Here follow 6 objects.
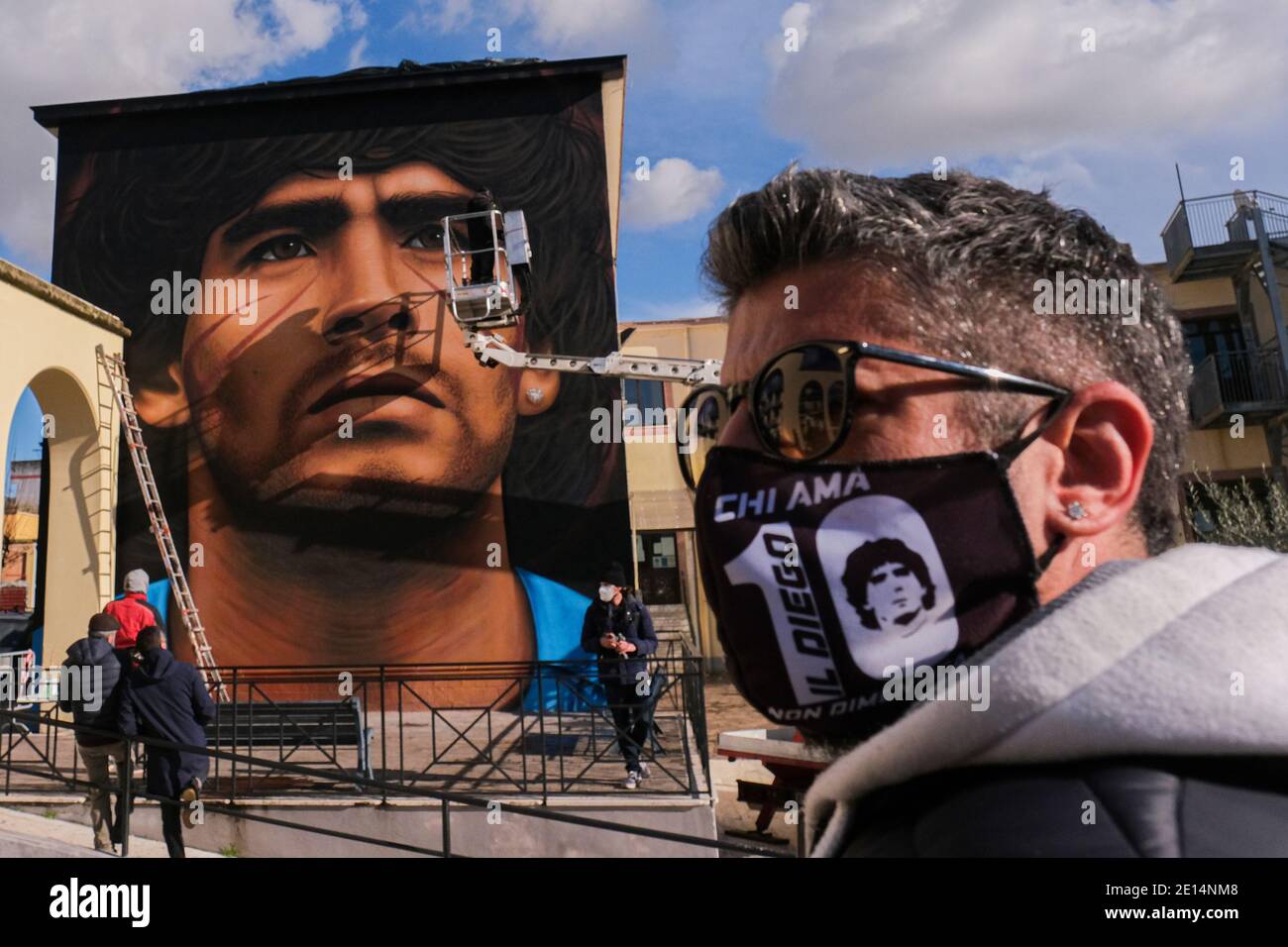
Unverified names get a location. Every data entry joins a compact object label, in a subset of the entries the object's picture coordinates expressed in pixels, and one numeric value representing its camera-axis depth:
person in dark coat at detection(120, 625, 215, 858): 6.20
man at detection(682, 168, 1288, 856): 0.90
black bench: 8.42
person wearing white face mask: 8.23
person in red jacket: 7.65
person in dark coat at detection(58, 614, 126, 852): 6.46
